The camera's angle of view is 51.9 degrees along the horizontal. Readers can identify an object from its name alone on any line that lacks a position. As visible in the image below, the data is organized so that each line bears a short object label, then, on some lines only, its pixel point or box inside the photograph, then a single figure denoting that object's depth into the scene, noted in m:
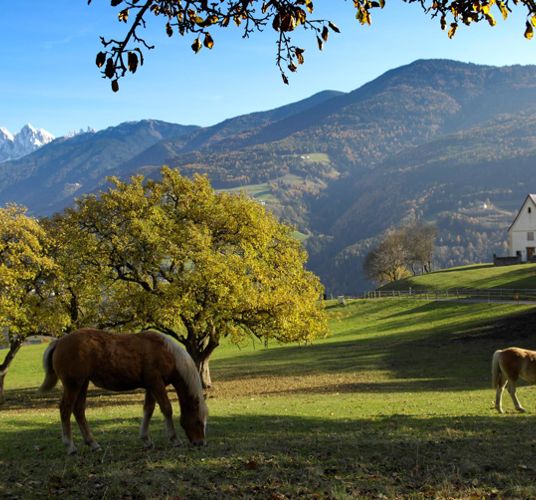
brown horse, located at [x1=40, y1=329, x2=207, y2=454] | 11.88
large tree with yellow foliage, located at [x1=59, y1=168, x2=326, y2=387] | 29.56
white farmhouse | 106.06
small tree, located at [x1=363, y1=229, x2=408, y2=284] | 121.71
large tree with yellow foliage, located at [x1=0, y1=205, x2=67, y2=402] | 31.02
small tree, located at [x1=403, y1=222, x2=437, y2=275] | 121.78
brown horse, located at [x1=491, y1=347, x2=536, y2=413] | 18.98
